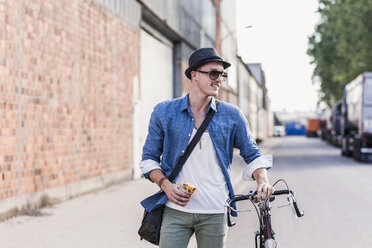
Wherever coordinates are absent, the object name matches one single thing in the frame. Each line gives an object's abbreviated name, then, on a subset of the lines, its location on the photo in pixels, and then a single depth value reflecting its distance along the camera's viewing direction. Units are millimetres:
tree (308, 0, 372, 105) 35688
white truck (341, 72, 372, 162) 21094
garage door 15833
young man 3148
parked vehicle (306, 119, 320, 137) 77938
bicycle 2971
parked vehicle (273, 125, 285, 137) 88125
